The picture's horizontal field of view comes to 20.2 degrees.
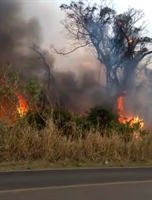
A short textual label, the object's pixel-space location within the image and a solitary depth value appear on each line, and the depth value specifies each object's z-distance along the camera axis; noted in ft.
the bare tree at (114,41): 119.65
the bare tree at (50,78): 100.31
